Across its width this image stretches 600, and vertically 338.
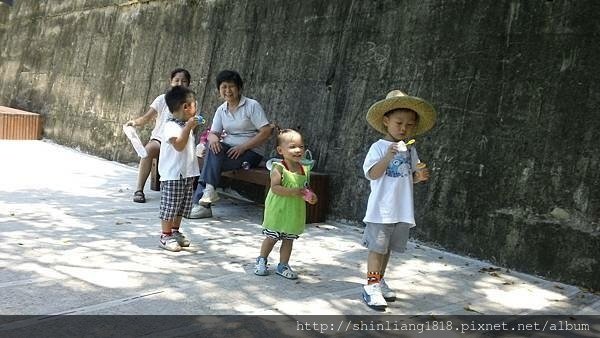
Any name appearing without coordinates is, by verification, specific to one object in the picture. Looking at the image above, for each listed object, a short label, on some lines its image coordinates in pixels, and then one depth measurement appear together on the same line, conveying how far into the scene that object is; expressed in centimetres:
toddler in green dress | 413
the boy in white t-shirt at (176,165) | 487
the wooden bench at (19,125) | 1148
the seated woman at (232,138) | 634
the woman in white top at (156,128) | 679
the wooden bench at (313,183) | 615
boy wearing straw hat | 377
